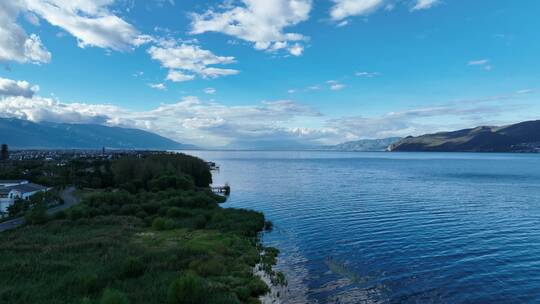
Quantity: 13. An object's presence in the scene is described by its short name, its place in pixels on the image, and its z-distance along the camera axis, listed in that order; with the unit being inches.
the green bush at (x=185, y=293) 1039.6
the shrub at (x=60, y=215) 2491.6
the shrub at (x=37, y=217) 2362.2
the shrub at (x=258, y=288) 1242.0
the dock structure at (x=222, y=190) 4451.3
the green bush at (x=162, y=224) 2289.5
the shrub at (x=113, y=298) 893.8
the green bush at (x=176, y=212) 2649.6
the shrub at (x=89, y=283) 1123.3
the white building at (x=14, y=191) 3225.9
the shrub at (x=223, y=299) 1065.5
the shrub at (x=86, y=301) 901.2
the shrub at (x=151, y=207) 2857.3
